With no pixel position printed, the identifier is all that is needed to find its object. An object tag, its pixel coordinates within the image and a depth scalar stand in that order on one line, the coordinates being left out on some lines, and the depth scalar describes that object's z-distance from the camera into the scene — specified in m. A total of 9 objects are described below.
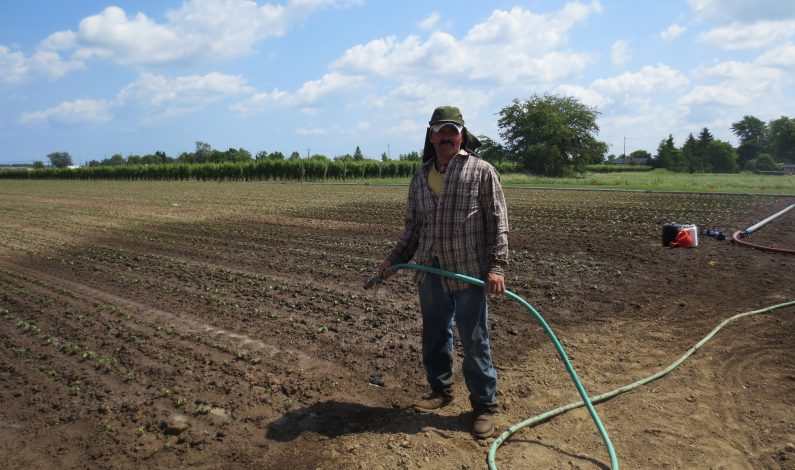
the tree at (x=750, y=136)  86.38
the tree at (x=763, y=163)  71.11
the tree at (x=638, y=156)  111.33
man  3.53
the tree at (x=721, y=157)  74.12
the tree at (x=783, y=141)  75.06
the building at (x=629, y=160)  110.07
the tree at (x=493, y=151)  58.31
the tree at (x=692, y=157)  75.00
